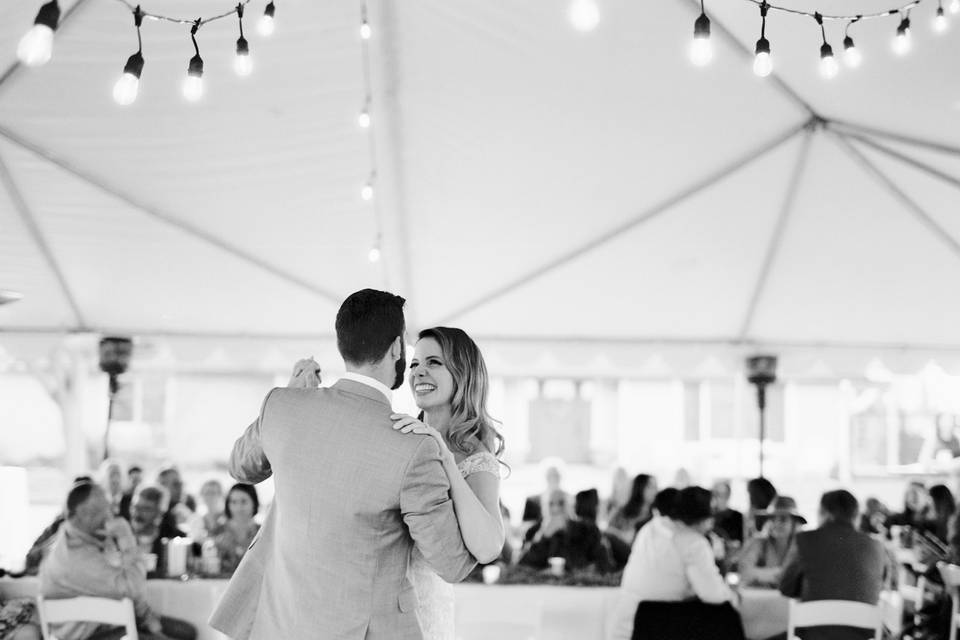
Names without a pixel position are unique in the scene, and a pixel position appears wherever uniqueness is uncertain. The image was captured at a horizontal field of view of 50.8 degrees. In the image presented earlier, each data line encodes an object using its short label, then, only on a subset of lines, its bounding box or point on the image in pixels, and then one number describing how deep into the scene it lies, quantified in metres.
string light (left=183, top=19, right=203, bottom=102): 3.52
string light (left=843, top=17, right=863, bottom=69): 3.96
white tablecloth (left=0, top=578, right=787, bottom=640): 4.46
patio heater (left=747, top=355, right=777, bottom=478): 8.84
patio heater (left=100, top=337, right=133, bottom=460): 8.73
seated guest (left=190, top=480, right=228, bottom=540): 6.88
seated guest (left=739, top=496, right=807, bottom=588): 5.80
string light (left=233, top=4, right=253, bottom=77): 3.89
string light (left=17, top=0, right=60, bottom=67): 1.86
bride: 2.10
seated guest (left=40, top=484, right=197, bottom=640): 4.36
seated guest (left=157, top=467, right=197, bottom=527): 7.66
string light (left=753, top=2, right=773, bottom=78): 3.43
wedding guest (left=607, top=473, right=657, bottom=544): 7.23
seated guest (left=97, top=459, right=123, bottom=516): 8.08
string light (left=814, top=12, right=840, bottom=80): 3.84
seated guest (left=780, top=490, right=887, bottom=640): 4.50
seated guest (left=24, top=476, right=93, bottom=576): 5.48
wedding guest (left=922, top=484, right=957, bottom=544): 7.02
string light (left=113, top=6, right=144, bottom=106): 2.84
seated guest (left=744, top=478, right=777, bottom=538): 7.02
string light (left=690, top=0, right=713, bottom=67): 3.25
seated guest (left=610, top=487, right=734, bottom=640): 4.25
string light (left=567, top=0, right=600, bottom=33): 2.85
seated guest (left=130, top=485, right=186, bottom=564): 6.52
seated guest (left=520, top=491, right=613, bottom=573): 5.89
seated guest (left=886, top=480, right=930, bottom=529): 8.10
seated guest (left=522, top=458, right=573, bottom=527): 8.38
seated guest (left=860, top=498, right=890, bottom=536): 7.35
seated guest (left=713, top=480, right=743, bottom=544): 7.09
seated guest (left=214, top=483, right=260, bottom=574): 5.65
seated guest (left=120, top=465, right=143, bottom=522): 8.02
